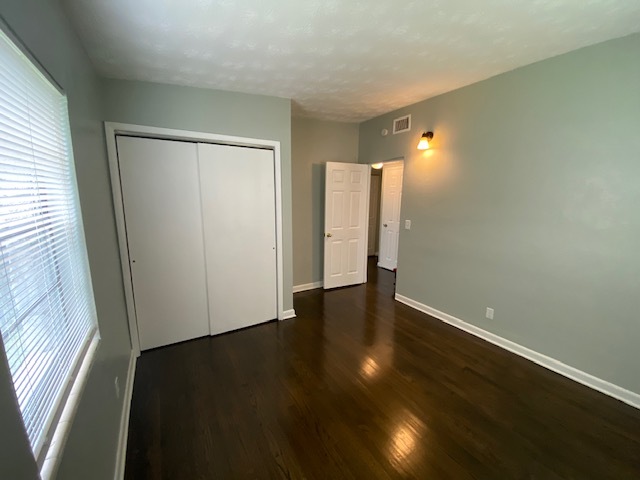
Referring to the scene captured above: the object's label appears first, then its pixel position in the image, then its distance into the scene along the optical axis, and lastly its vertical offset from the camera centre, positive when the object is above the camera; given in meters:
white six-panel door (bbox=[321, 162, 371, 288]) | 3.97 -0.56
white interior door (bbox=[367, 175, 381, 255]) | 5.89 -0.33
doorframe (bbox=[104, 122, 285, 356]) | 2.22 +0.42
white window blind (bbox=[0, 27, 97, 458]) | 0.74 -0.19
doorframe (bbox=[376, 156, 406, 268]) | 5.43 -0.08
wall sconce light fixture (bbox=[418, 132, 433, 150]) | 3.02 +0.63
